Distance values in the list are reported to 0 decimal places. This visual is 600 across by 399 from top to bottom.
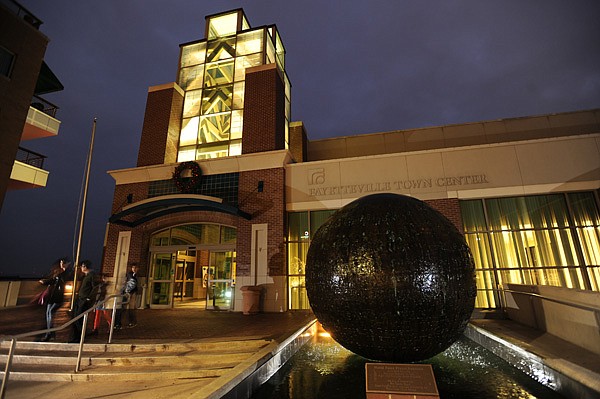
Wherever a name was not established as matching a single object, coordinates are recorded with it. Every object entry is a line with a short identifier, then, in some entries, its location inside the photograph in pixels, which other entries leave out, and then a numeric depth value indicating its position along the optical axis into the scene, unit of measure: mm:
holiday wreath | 13227
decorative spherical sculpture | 3139
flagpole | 10673
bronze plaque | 2764
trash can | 10922
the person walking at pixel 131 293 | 7730
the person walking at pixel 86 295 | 6407
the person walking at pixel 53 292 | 6402
